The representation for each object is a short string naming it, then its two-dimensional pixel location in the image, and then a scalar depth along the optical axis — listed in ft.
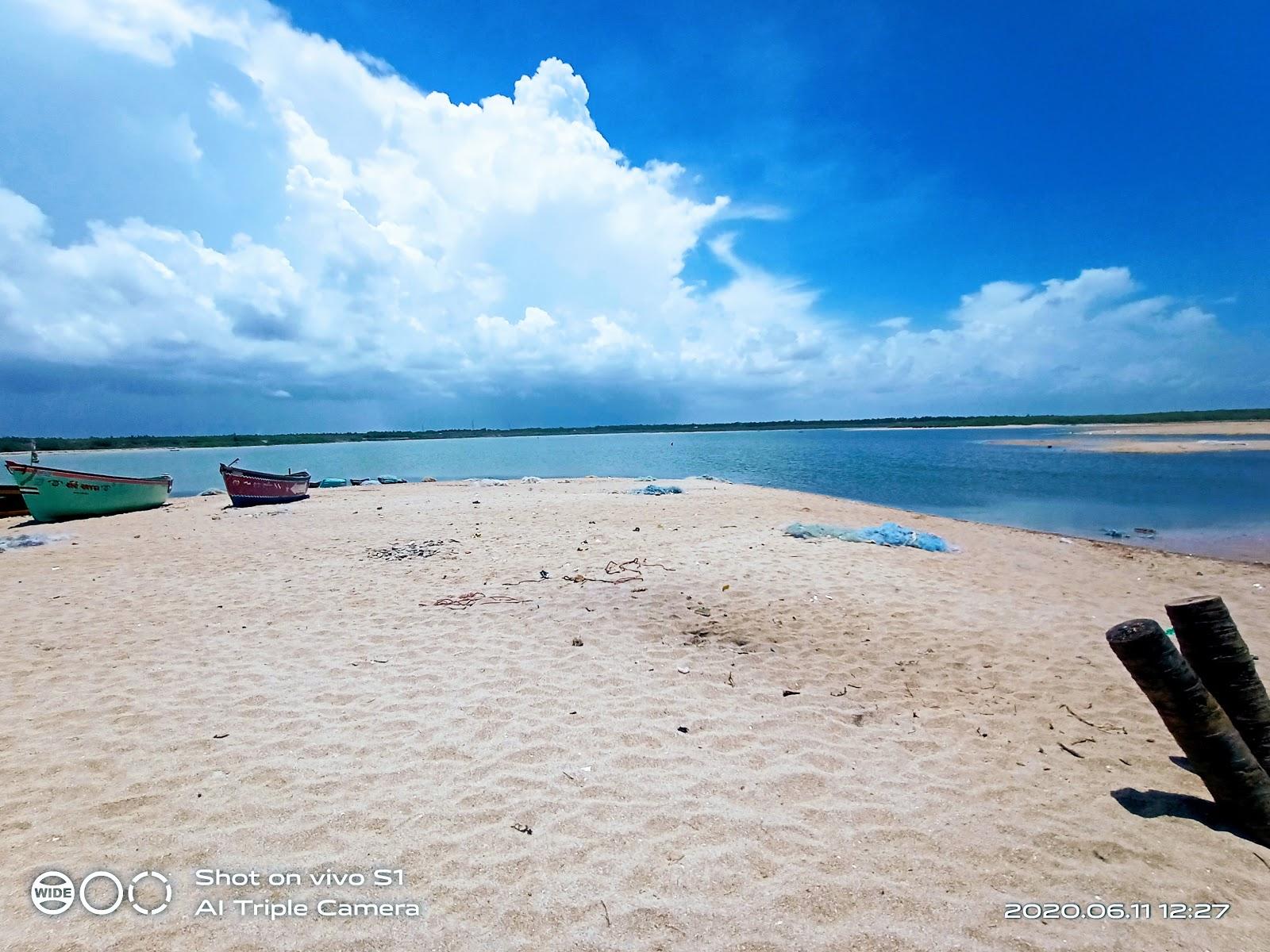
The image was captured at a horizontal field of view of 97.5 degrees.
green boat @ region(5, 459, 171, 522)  57.00
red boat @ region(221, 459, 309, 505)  67.97
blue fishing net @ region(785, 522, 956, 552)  36.58
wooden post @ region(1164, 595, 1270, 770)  10.30
